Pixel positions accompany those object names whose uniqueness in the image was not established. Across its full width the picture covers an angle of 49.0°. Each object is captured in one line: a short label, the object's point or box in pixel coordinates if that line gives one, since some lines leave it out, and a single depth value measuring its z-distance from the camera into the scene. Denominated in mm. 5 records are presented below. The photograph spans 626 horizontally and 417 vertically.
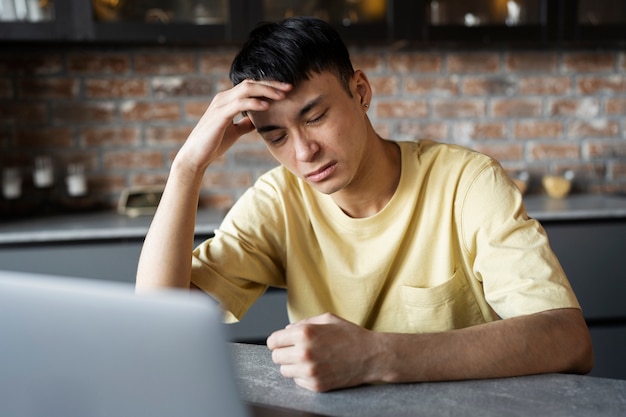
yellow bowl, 2703
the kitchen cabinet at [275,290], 2184
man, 1179
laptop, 486
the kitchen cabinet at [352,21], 2359
